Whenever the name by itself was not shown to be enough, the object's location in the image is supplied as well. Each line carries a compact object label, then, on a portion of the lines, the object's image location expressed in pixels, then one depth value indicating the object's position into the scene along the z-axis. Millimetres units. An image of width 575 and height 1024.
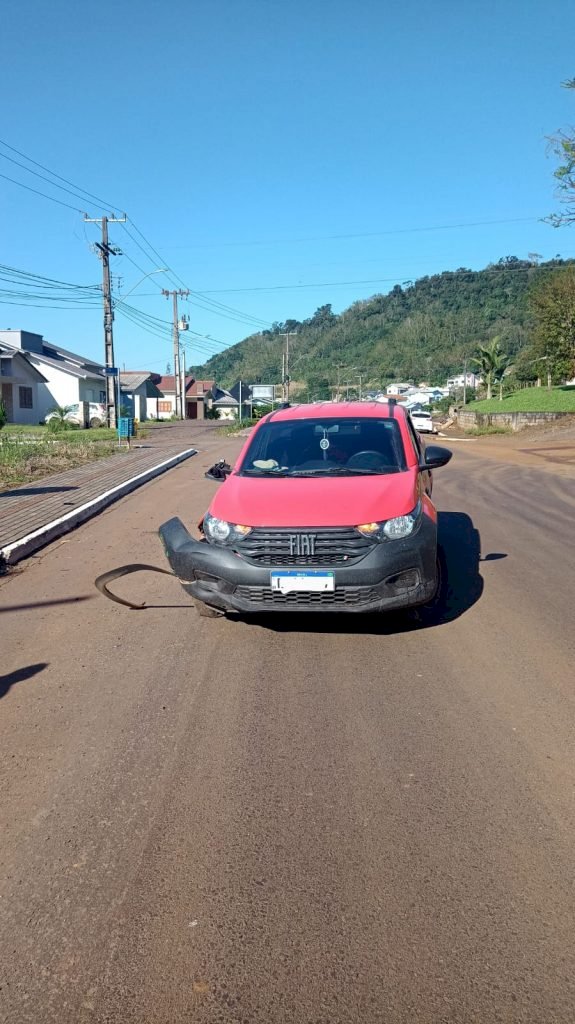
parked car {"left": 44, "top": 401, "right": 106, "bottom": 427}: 48969
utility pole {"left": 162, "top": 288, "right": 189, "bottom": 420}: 66938
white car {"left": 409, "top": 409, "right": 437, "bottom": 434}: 40219
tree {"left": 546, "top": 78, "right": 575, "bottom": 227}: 24875
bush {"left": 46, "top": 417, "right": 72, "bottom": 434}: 36750
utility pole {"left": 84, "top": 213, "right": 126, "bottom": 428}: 40438
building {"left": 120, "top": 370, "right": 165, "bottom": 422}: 70994
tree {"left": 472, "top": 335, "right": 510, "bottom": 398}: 72962
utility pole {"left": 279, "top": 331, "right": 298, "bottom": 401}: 80625
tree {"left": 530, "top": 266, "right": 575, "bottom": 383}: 48719
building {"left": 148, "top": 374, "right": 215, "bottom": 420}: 87125
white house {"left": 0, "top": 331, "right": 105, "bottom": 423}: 56141
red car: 5523
